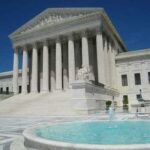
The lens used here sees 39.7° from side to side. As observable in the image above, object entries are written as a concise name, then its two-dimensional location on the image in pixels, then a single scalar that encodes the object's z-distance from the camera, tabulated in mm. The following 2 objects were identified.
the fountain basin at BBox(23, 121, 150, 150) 5097
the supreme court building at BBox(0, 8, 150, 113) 37031
